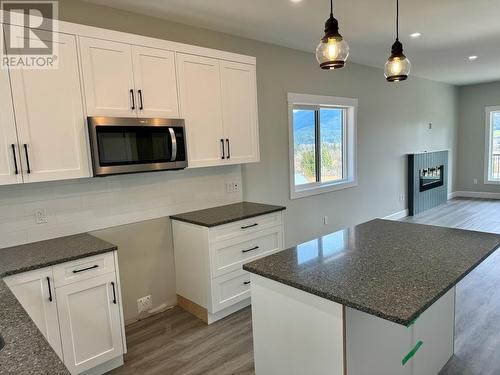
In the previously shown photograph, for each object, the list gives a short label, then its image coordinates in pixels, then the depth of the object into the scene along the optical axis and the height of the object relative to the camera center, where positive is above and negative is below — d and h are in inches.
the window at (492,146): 319.3 -8.5
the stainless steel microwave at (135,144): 95.3 +3.2
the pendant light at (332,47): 72.6 +21.0
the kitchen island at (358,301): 55.7 -24.9
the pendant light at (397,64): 85.7 +19.6
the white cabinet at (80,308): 78.7 -37.2
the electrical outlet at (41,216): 98.3 -16.3
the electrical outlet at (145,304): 121.9 -53.7
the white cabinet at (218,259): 114.3 -38.2
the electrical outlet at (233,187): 144.2 -15.8
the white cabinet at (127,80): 95.0 +22.6
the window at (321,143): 181.0 +1.5
